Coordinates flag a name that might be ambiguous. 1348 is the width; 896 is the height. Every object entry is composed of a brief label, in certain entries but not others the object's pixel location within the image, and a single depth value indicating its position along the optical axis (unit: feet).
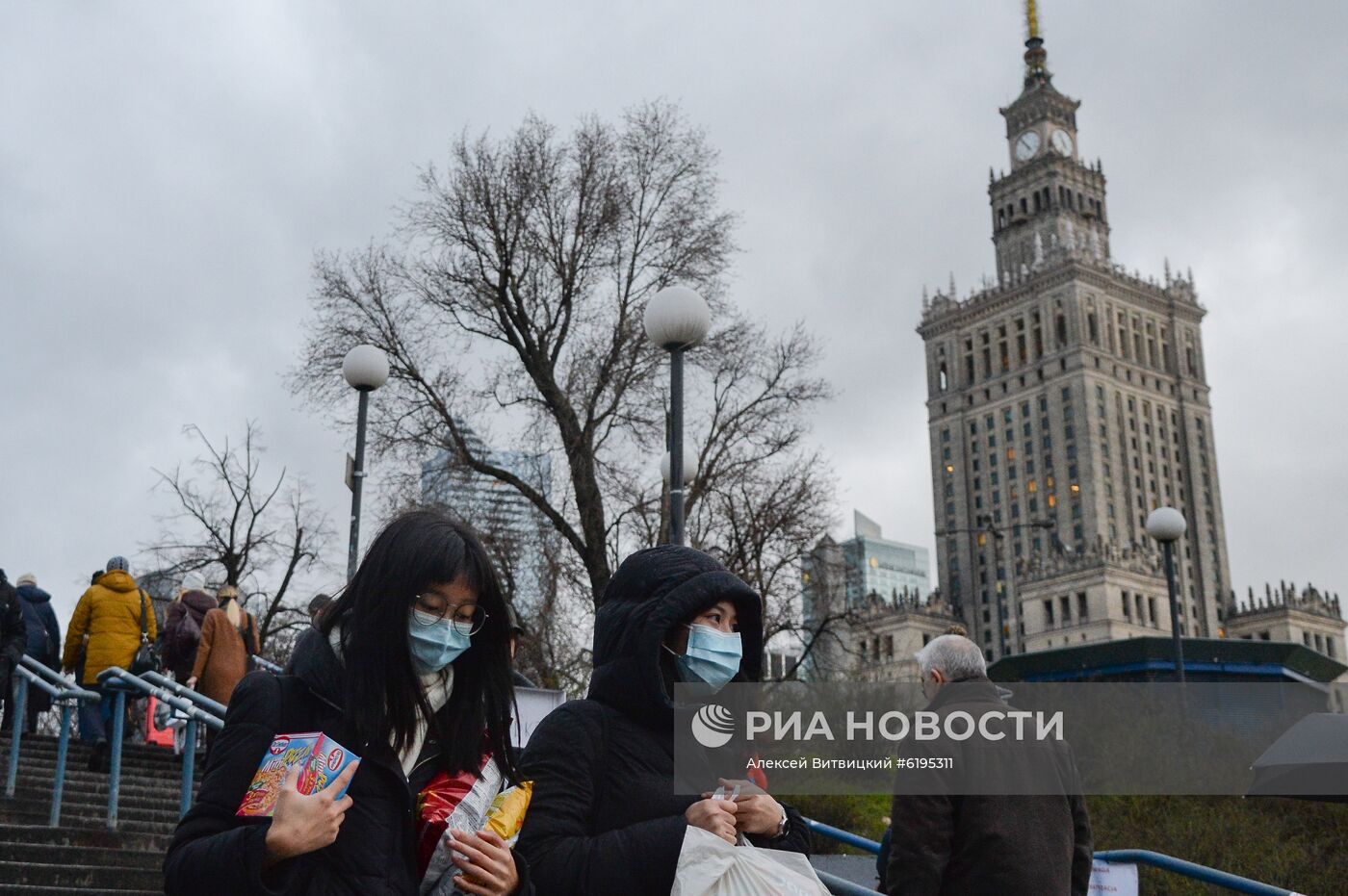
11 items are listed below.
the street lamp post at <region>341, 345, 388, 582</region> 43.57
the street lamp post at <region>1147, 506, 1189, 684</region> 59.77
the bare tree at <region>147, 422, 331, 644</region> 89.86
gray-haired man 14.23
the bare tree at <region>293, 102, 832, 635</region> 73.56
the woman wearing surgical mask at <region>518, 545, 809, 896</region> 9.52
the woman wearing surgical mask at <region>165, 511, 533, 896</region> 8.32
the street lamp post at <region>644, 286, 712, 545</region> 34.14
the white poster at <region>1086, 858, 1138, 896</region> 24.08
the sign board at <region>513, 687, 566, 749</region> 30.00
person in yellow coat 35.81
